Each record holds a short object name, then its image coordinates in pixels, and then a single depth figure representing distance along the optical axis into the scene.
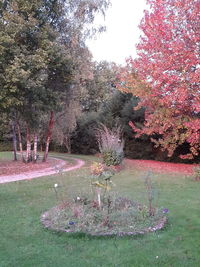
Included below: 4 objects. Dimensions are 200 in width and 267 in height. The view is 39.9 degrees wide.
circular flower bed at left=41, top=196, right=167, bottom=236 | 4.39
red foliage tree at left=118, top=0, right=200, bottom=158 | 9.86
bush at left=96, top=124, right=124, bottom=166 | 12.80
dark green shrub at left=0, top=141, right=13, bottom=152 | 32.84
